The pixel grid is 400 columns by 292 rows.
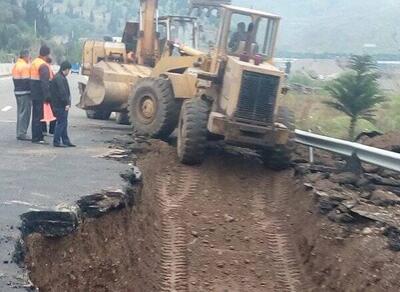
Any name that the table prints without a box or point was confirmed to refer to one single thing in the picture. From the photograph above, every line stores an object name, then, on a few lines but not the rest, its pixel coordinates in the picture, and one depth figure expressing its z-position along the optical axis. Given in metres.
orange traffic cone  14.79
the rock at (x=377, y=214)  8.66
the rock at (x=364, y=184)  10.81
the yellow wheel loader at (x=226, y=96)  12.71
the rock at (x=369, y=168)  12.05
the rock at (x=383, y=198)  9.58
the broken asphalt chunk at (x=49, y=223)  7.20
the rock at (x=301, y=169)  12.75
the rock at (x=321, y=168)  12.27
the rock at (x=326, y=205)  10.03
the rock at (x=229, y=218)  11.23
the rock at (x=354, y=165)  11.44
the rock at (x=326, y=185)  10.73
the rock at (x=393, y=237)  7.88
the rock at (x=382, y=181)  11.06
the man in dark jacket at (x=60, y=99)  13.34
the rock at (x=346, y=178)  11.11
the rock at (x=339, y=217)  9.34
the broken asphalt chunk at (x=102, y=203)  8.19
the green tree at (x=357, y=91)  18.66
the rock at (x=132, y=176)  9.93
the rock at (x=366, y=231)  8.63
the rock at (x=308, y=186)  11.28
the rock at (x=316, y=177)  11.75
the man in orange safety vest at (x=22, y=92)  14.09
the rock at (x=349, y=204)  9.50
